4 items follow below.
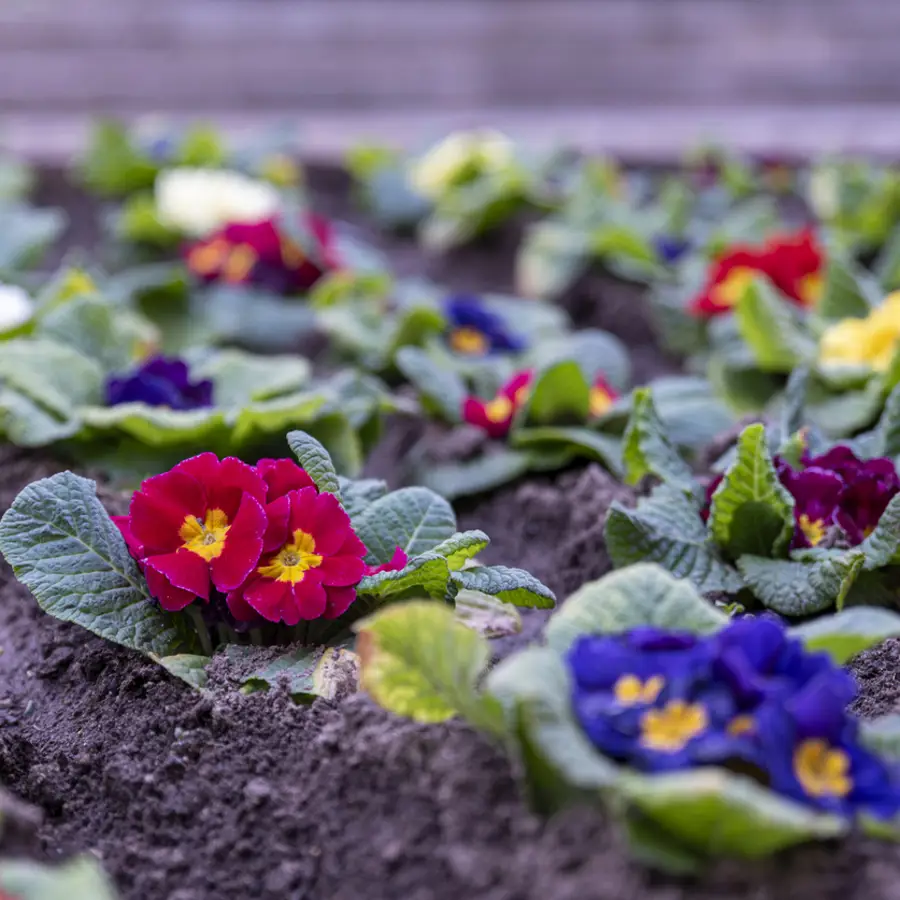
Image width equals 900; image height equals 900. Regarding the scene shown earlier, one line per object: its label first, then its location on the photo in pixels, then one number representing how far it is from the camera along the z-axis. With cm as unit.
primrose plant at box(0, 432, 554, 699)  93
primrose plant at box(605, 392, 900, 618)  98
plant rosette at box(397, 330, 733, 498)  111
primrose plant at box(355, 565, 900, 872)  83
